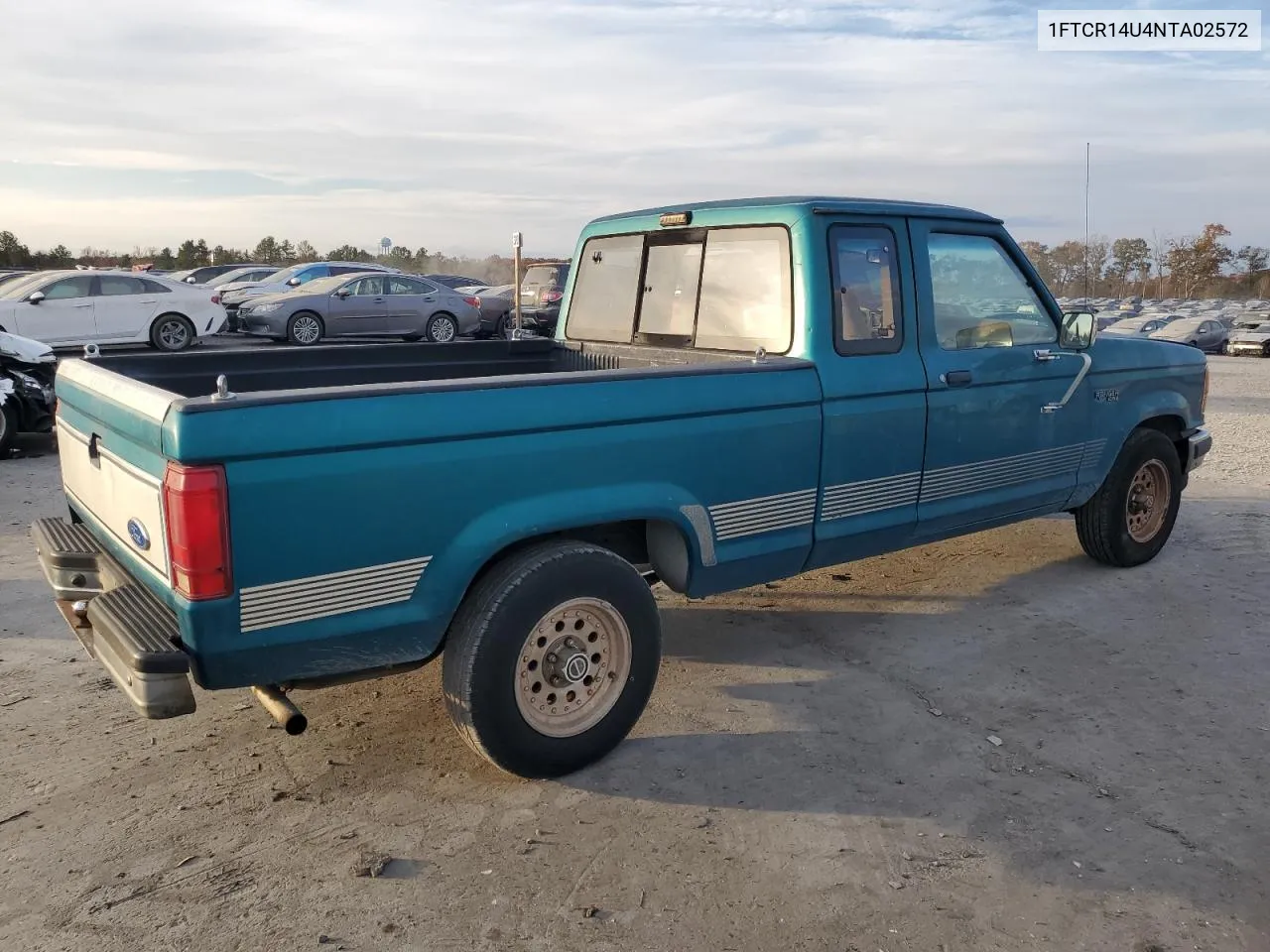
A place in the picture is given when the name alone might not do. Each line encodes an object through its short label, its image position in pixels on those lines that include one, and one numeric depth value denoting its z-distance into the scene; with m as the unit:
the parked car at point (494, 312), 21.42
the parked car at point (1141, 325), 29.77
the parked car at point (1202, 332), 28.88
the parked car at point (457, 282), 29.38
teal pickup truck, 2.88
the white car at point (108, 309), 15.64
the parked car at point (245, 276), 28.45
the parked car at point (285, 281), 22.27
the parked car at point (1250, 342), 28.84
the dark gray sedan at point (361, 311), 19.25
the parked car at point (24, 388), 9.28
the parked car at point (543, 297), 19.54
